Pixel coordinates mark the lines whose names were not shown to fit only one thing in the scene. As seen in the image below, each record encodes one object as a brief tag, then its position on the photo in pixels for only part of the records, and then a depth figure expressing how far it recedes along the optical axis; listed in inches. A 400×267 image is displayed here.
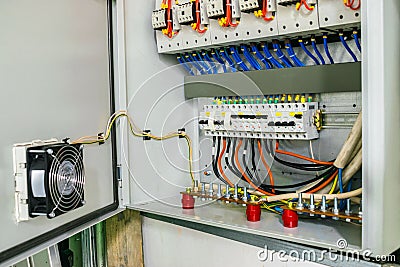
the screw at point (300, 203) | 56.3
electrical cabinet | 45.4
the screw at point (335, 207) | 52.3
